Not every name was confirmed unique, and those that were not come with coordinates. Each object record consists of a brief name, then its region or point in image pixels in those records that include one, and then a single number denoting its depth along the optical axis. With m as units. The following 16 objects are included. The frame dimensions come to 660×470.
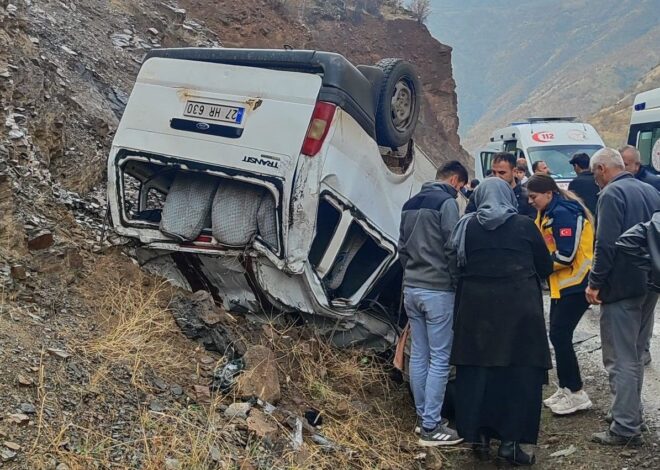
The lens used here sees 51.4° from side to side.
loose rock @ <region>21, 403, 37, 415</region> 2.88
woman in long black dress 3.81
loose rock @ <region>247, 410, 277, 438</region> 3.32
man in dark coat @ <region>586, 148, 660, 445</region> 3.78
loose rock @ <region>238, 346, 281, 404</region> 3.70
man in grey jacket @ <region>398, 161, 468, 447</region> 4.13
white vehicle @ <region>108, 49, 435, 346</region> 4.14
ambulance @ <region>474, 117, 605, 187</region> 11.16
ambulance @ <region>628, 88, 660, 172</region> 9.73
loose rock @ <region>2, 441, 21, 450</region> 2.65
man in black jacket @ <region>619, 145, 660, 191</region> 5.80
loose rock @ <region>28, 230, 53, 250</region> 4.34
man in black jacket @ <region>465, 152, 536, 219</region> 4.81
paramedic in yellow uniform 4.21
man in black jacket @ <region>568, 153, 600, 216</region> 6.50
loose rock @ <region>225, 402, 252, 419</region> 3.41
